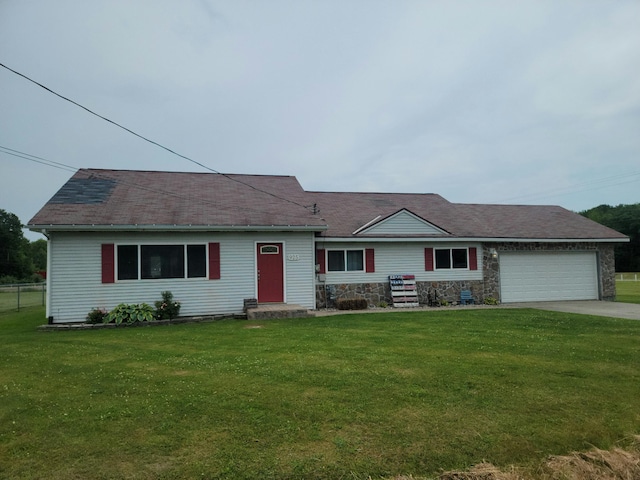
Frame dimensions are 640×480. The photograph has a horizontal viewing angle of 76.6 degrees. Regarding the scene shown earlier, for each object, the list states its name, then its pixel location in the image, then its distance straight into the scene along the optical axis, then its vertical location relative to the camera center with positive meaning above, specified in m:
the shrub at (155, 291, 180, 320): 11.57 -1.10
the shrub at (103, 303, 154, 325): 11.15 -1.19
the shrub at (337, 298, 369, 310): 13.77 -1.33
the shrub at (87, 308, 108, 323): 11.17 -1.20
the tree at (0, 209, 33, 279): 55.91 +3.33
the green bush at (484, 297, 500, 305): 15.38 -1.54
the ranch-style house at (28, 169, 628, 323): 11.58 +0.63
